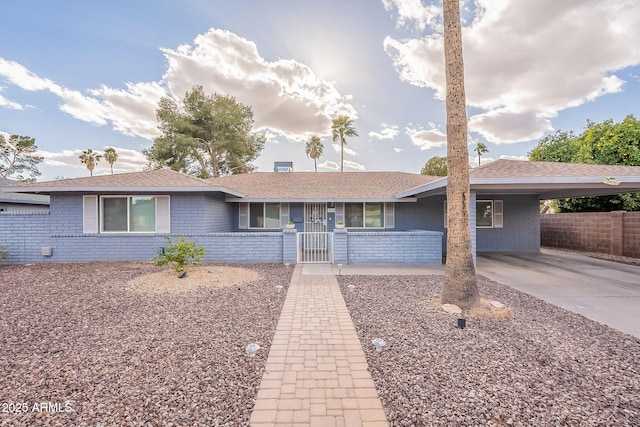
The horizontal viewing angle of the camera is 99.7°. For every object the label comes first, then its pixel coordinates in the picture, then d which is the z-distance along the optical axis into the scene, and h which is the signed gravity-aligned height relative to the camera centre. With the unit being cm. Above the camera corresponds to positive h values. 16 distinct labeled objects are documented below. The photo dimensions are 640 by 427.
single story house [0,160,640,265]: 786 -12
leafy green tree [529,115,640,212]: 1201 +304
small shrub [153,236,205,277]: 688 -97
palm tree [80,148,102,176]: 3831 +863
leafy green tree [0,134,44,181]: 2605 +615
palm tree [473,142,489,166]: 3906 +971
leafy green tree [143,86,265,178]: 2297 +717
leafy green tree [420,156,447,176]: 3338 +617
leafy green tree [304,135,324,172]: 3362 +861
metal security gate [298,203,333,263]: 923 -106
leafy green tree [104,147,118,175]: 3756 +896
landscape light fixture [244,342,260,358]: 327 -165
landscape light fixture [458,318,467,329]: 405 -162
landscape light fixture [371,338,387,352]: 342 -166
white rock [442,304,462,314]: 464 -162
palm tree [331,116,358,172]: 3228 +1067
